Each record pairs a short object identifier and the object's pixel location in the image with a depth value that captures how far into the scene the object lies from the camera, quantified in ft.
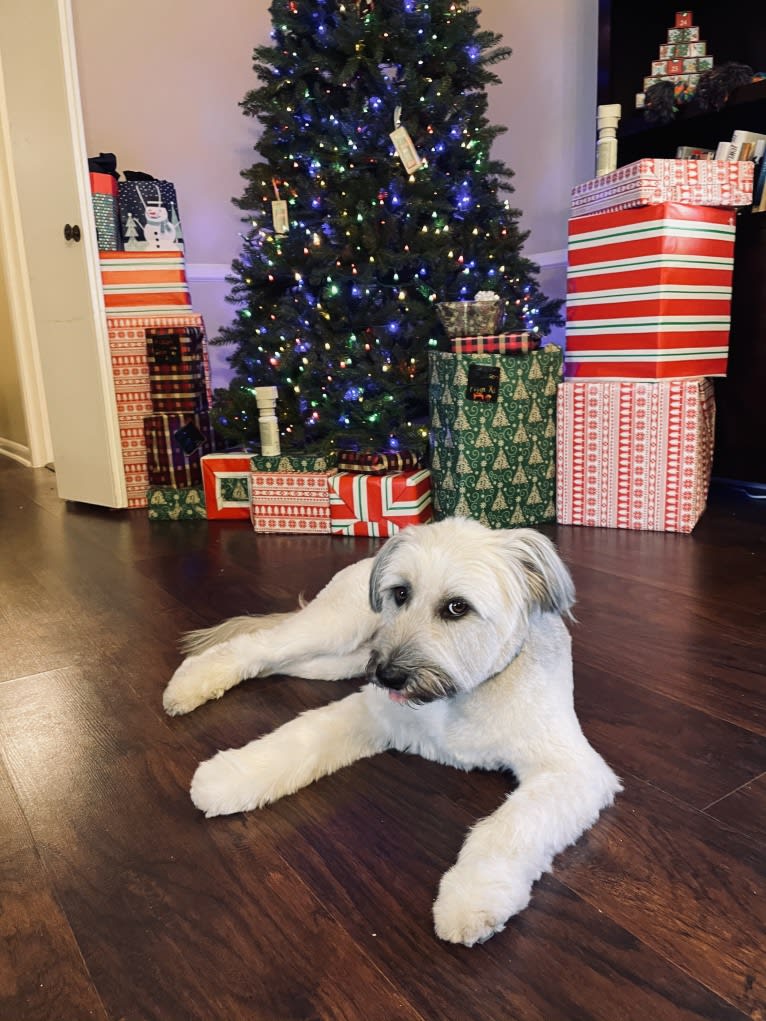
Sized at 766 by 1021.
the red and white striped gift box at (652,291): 8.54
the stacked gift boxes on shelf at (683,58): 9.83
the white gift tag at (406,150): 9.43
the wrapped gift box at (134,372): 10.71
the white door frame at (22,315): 14.43
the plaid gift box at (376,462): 9.36
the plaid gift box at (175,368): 10.32
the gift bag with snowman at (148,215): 10.73
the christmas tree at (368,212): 9.62
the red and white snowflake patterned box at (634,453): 8.62
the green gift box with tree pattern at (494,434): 8.80
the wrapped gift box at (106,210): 10.34
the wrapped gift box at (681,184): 8.37
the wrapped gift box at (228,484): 10.07
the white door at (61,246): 9.83
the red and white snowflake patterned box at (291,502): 9.44
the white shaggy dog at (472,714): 3.24
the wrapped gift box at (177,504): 10.50
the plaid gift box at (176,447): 10.57
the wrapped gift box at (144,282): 10.56
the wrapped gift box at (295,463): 9.45
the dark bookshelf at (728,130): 9.86
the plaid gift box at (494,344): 8.74
